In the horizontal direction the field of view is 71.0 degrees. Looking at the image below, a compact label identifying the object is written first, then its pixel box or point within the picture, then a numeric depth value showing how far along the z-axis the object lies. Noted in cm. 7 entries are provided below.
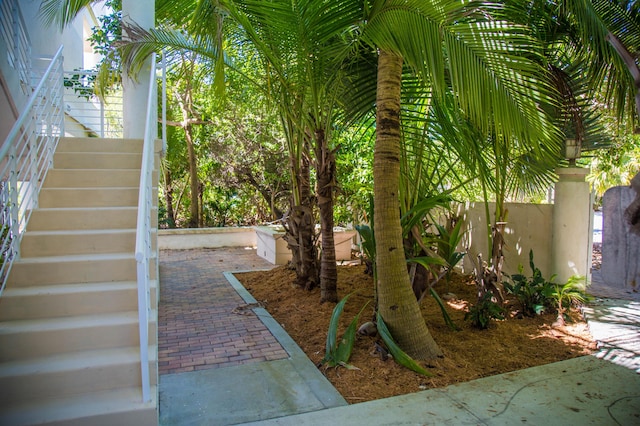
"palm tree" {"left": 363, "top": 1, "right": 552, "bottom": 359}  313
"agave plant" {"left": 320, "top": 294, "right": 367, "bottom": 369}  412
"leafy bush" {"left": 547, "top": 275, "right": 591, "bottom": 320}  546
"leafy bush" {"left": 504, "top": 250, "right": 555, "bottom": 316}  550
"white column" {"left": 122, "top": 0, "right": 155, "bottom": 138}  695
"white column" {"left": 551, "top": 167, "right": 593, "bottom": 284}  606
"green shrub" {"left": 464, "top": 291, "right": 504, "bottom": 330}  502
